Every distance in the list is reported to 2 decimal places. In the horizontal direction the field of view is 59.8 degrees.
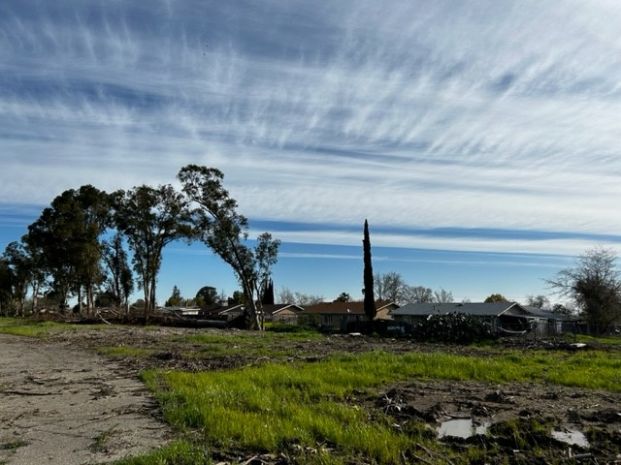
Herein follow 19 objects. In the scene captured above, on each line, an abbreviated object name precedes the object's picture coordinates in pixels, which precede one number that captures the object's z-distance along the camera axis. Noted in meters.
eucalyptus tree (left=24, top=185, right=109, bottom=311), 55.31
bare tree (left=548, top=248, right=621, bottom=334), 51.91
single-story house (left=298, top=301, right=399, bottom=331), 71.88
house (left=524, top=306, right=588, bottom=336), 50.74
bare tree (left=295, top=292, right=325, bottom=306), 135.71
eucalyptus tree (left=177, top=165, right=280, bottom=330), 50.22
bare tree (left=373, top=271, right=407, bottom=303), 110.12
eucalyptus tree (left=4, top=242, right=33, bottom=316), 73.94
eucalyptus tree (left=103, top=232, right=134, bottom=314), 60.81
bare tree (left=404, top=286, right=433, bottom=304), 117.31
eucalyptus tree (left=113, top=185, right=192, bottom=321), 54.78
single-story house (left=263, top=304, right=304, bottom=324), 74.20
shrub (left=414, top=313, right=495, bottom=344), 34.75
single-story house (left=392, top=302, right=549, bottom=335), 50.94
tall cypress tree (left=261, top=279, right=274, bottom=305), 89.56
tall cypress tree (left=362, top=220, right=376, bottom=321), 55.25
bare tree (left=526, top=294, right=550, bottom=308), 99.14
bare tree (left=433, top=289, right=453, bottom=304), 120.81
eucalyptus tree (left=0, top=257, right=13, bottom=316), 78.81
